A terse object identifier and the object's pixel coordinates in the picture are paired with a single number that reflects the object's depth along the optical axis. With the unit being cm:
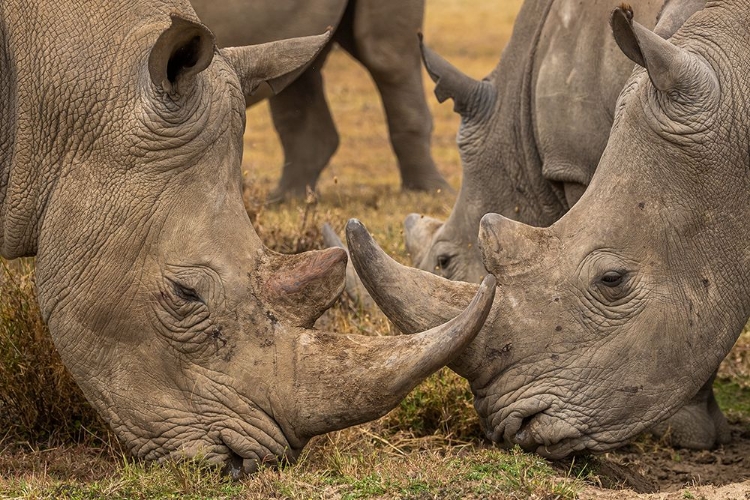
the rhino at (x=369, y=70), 1980
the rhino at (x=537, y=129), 1300
